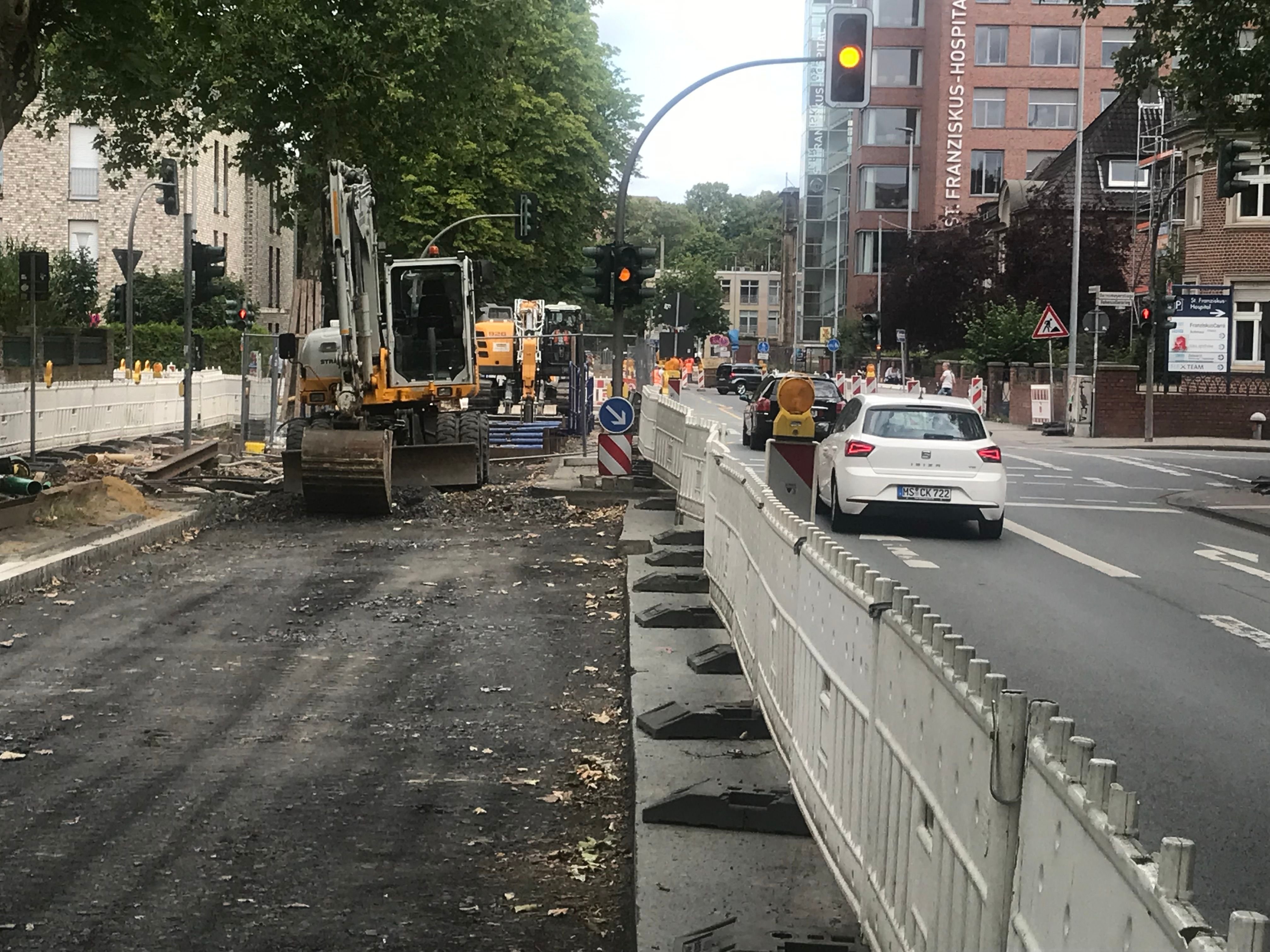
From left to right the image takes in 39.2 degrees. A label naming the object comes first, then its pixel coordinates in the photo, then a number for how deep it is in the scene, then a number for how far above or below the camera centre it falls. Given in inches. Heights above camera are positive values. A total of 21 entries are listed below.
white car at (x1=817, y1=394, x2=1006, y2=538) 741.3 -48.0
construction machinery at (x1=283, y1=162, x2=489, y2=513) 772.6 -18.0
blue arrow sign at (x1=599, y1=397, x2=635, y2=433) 836.0 -32.9
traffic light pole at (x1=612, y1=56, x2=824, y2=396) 948.0 +86.5
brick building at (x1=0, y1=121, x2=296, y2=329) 2448.3 +187.7
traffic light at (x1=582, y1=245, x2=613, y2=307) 992.9 +40.0
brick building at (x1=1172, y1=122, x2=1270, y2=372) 1920.5 +118.4
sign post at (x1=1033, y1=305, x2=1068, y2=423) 1700.3 +23.5
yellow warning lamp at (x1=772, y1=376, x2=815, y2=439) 510.0 -17.6
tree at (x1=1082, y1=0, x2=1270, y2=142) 971.9 +162.5
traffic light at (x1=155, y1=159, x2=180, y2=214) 1528.1 +135.7
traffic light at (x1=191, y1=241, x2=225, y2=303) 1071.6 +44.5
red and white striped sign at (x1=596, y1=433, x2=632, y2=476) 829.2 -51.4
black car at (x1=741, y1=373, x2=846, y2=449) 1376.7 -50.0
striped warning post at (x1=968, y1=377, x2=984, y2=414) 1929.1 -44.2
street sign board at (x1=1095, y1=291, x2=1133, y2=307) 1610.5 +48.0
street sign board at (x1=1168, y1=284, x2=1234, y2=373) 1727.4 +19.1
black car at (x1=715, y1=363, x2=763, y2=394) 3080.7 -52.7
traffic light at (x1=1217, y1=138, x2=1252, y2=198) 1096.8 +115.3
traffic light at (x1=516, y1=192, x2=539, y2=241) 1612.9 +118.4
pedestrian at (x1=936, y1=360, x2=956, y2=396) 2015.3 -36.6
